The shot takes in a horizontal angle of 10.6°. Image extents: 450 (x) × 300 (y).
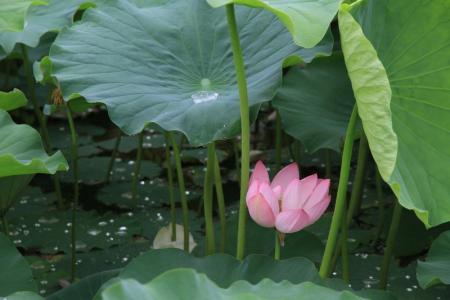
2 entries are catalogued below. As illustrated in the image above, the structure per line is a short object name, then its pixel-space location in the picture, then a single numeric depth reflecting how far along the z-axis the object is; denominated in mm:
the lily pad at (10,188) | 5277
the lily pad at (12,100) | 5171
